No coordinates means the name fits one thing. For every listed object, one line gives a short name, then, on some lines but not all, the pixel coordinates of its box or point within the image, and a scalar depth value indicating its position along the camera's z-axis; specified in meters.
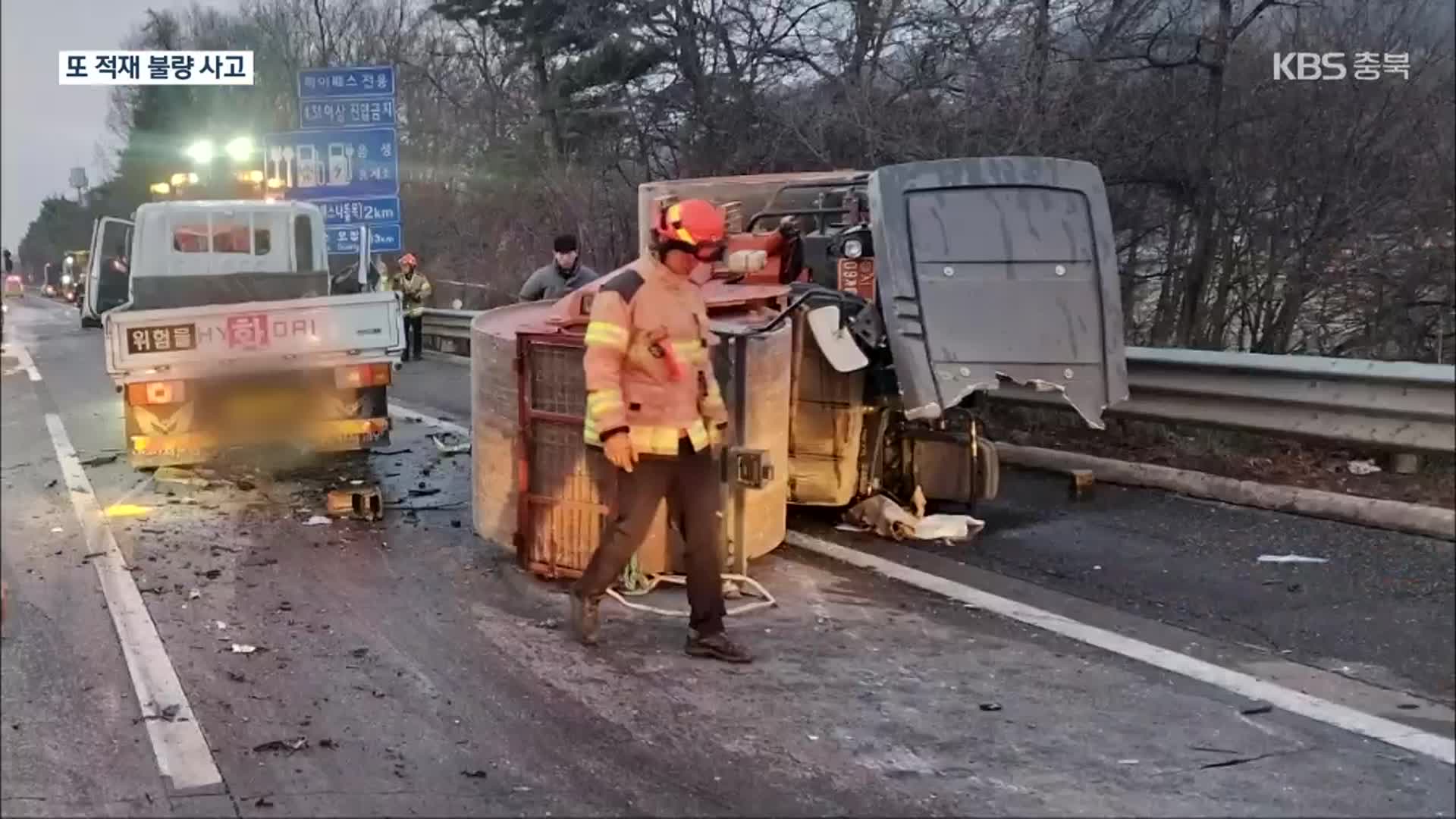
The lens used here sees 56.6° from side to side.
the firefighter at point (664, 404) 5.07
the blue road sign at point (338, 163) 18.88
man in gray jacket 10.33
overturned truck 6.25
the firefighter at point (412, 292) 19.20
